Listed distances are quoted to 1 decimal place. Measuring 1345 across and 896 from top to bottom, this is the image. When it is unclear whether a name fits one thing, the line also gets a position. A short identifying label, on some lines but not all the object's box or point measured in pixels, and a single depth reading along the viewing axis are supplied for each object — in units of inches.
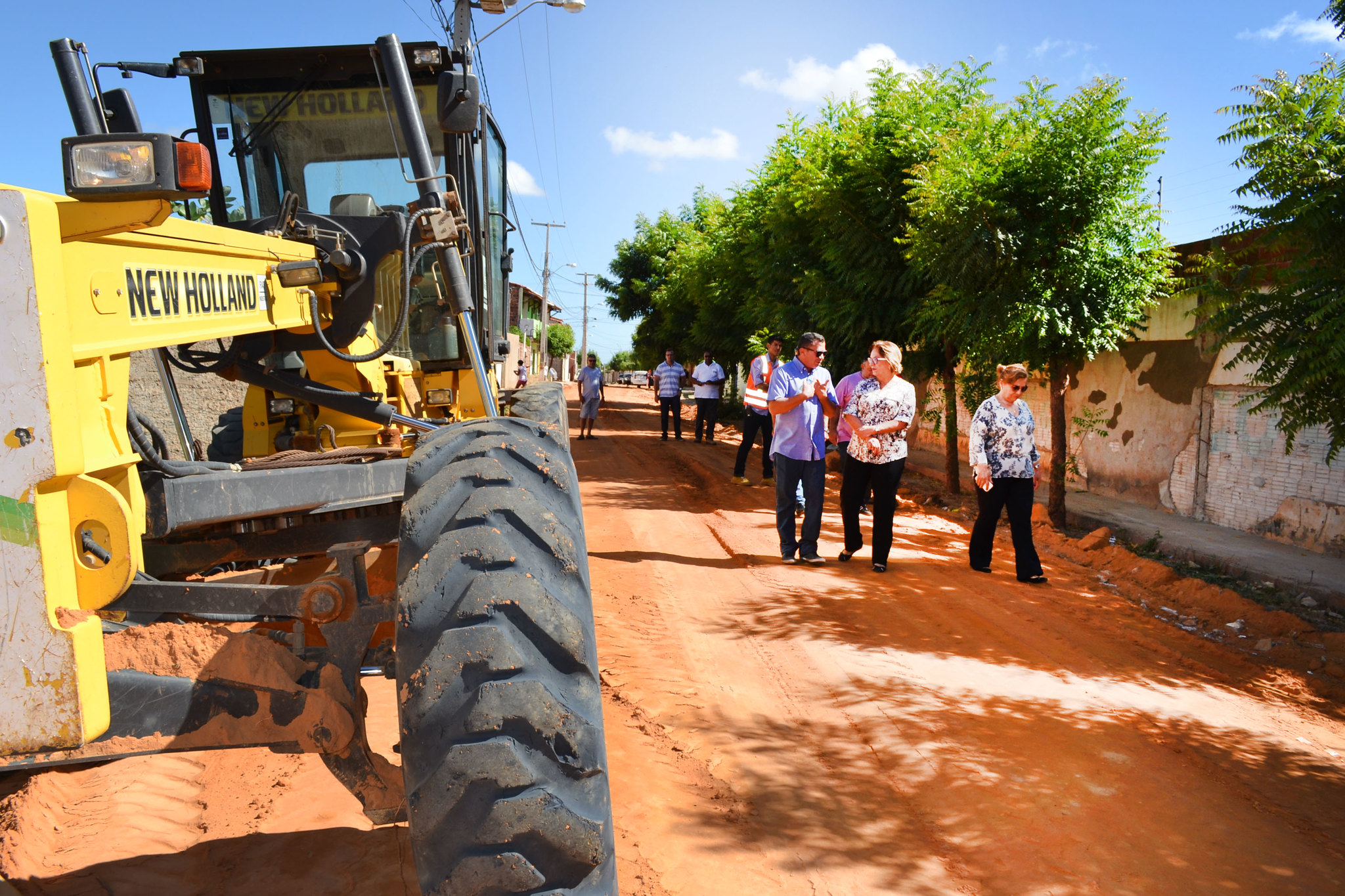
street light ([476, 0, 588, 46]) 618.8
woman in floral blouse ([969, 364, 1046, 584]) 283.9
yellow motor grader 69.8
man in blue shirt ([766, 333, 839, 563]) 298.8
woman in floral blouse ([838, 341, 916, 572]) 288.2
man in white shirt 689.6
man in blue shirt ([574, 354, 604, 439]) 716.7
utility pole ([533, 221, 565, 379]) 1898.7
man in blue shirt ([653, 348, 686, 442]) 726.5
